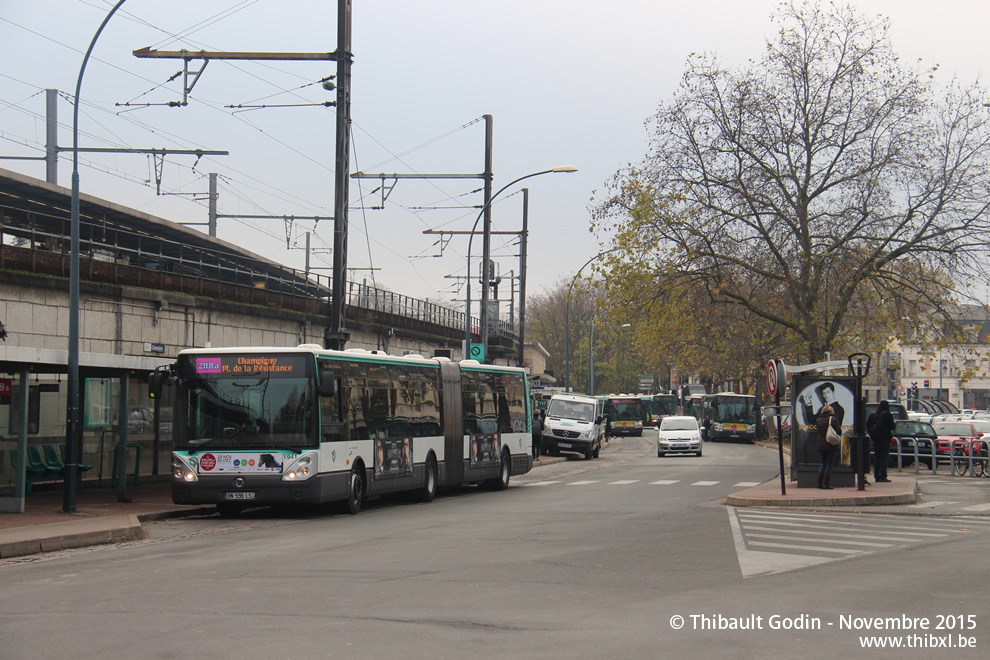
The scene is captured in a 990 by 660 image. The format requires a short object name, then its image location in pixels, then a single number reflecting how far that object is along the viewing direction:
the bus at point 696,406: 83.67
